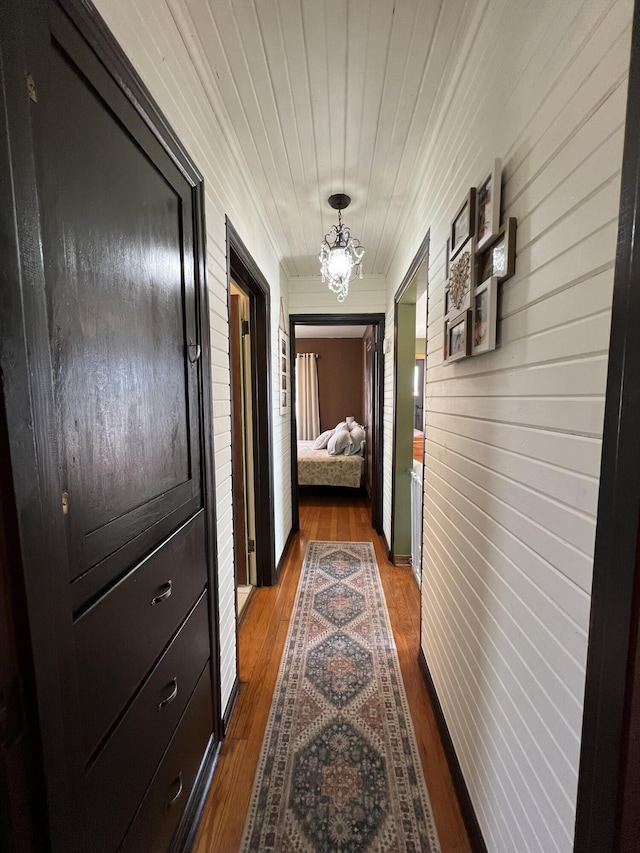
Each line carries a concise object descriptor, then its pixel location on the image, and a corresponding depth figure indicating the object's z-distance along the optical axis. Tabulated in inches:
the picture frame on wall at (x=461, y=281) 43.9
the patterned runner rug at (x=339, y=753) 43.9
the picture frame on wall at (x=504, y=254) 35.1
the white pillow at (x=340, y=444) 191.3
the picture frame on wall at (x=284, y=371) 114.3
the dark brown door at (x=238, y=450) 93.2
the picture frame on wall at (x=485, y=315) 38.4
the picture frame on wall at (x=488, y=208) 37.2
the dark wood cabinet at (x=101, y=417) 19.9
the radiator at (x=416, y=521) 96.7
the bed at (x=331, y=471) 181.8
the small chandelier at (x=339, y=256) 82.3
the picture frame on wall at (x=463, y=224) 43.0
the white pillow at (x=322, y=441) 211.3
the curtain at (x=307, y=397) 253.1
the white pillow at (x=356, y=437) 193.9
